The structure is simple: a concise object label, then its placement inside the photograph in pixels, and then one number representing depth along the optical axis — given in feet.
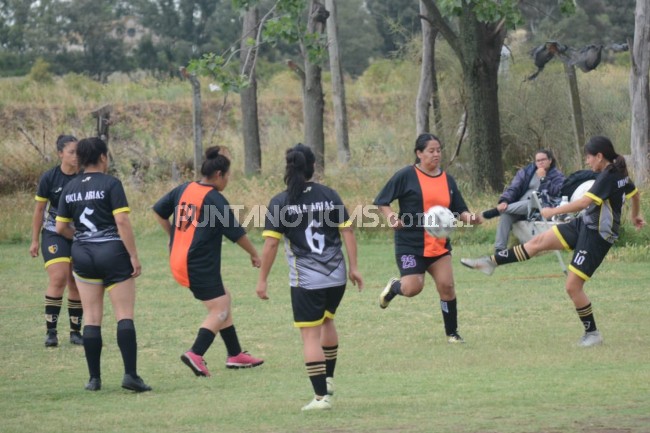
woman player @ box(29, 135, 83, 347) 74.08
